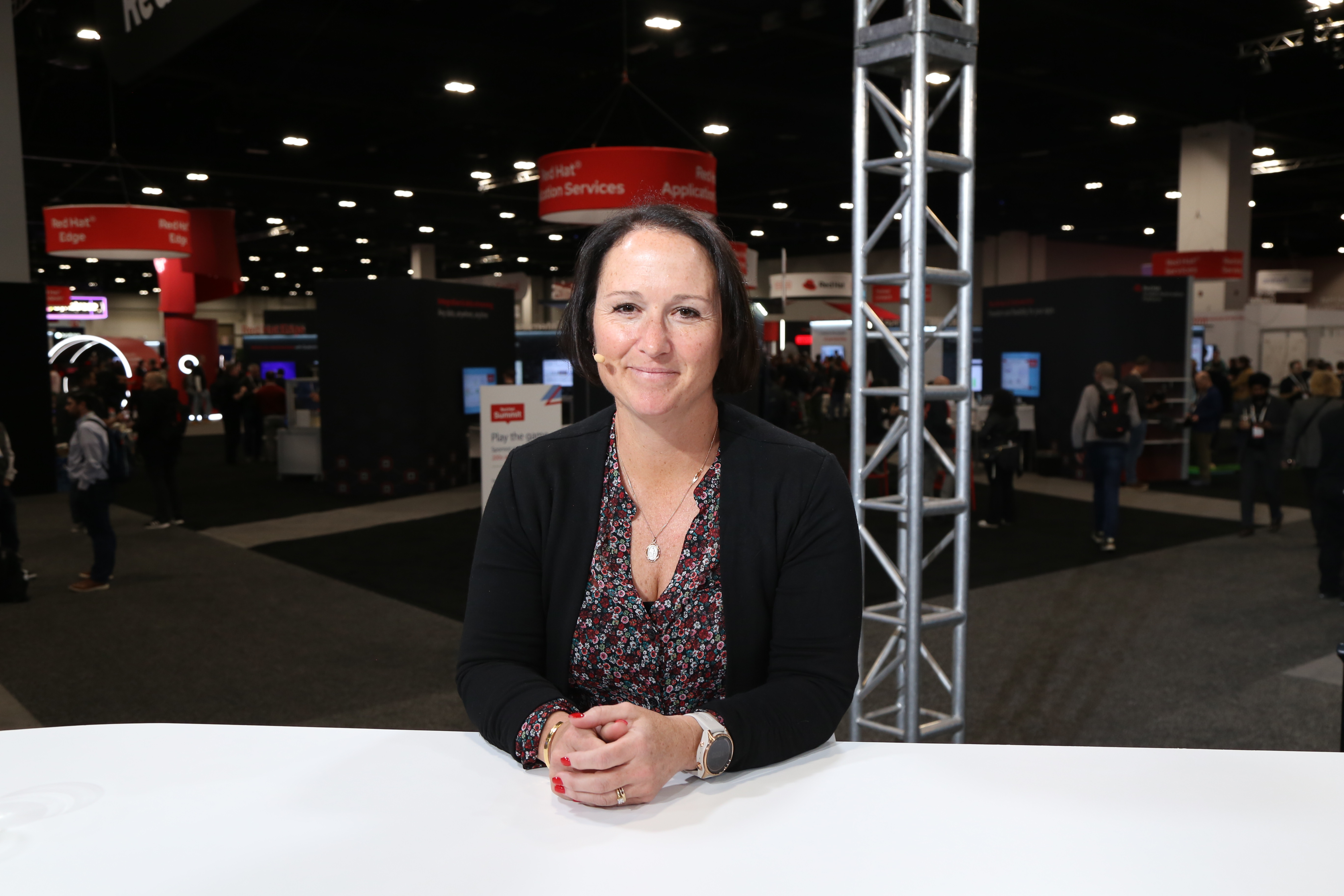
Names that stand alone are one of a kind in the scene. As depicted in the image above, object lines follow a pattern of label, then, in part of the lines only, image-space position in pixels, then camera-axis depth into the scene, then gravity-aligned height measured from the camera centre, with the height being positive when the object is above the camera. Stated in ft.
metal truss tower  10.57 +0.72
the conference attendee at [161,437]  26.76 -1.40
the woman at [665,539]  4.19 -0.72
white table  3.05 -1.54
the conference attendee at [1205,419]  34.19 -1.69
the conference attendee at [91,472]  19.80 -1.68
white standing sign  19.33 -0.74
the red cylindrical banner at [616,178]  20.92 +4.39
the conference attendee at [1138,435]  31.74 -2.18
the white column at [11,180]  30.50 +6.73
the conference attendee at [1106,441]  24.17 -1.71
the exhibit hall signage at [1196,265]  40.32 +4.38
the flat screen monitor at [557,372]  53.93 +0.49
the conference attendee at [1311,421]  21.80 -1.16
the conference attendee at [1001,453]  26.99 -2.18
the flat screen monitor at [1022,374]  38.65 +0.01
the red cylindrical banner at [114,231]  29.14 +4.77
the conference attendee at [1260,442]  24.86 -1.85
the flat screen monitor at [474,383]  36.27 -0.03
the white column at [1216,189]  40.98 +7.81
